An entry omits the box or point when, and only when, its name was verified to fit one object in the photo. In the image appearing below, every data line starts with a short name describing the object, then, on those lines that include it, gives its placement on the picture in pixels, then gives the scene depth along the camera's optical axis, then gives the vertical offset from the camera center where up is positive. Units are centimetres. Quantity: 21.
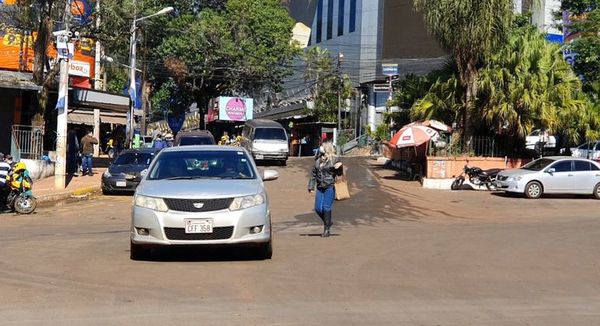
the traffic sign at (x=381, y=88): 5675 +447
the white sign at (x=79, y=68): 3247 +308
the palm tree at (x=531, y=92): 2825 +226
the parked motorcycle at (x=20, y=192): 1708 -141
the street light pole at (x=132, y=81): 3650 +284
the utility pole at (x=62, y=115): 2227 +61
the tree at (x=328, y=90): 6312 +469
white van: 3669 -8
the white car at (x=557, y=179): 2498 -104
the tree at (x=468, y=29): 2822 +470
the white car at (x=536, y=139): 2970 +41
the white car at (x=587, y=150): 3444 -1
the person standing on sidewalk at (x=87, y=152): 2769 -68
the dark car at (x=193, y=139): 2839 +0
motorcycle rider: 1662 -113
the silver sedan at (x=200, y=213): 946 -99
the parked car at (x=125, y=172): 2258 -113
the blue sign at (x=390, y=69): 5450 +574
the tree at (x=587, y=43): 3234 +491
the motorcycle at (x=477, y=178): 2716 -118
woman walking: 1307 -67
